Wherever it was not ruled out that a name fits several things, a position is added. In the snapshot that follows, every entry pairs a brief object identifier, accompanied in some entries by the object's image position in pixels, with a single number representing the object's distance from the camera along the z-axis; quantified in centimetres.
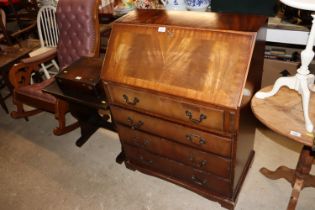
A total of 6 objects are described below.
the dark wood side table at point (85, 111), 179
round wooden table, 121
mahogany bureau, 125
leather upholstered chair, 228
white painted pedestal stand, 117
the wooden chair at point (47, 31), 283
